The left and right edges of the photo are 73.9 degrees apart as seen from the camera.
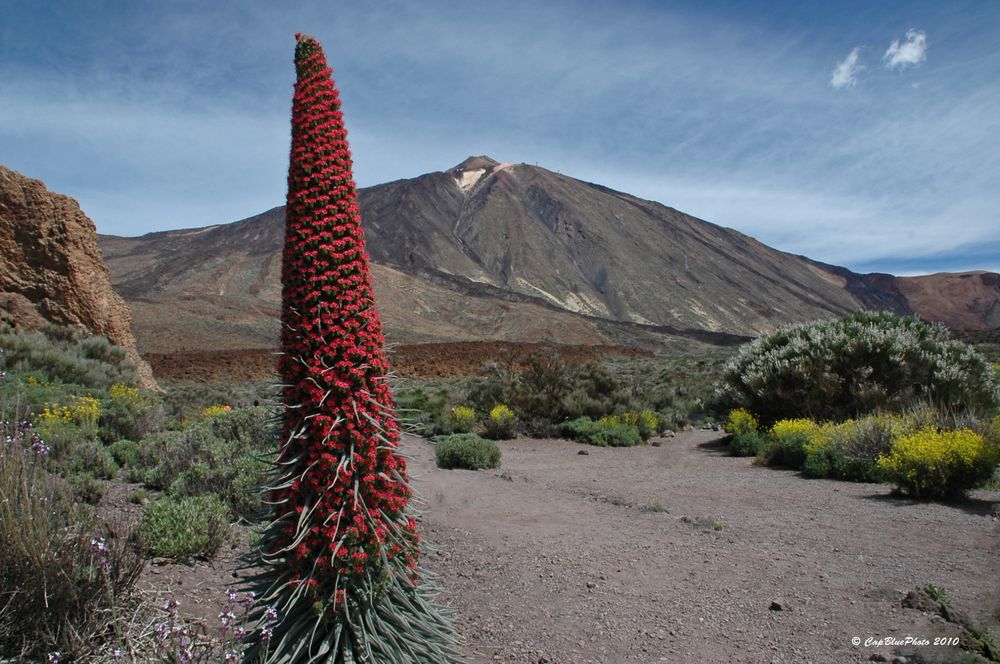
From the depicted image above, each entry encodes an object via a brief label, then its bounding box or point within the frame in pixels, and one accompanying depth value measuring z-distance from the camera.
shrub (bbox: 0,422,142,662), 2.80
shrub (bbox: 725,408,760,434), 11.41
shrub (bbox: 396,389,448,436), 13.97
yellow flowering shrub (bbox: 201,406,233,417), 10.63
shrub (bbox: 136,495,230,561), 4.64
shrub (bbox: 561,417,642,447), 12.21
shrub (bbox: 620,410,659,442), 12.78
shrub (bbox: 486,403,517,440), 13.31
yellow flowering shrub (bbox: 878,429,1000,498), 6.59
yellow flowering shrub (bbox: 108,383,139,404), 9.15
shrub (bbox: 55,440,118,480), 6.58
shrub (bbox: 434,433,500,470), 9.83
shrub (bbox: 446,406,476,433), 13.62
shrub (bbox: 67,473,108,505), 5.58
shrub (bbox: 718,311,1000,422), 10.37
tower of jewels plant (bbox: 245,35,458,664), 2.43
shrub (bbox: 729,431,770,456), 10.38
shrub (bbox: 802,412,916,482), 8.04
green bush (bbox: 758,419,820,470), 9.20
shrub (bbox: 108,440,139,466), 7.44
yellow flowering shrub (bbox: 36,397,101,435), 7.59
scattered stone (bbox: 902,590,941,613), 3.88
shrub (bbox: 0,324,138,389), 10.34
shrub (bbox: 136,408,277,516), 6.09
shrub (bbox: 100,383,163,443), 8.50
